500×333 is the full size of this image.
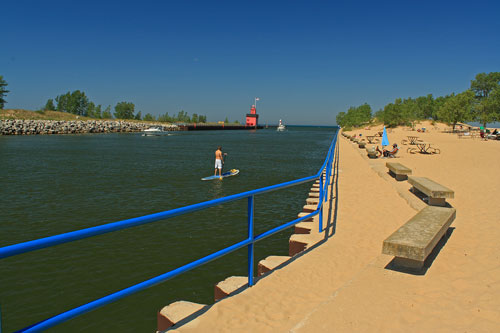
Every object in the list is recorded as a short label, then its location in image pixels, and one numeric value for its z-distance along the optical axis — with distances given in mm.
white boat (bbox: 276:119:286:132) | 156775
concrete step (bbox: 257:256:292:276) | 5156
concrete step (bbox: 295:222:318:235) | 7248
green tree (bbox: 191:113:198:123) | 187250
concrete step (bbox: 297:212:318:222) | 8177
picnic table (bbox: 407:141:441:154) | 25672
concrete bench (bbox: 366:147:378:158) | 22933
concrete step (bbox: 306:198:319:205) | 10153
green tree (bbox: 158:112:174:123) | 167525
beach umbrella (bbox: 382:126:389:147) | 23553
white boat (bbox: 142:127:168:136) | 79988
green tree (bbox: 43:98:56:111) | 127000
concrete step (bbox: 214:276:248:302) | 4297
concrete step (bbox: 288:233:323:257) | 6281
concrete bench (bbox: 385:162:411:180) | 13080
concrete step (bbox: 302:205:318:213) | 8805
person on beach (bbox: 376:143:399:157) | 22833
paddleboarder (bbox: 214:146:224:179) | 17641
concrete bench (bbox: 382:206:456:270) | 4434
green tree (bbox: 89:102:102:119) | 133625
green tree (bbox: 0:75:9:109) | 85688
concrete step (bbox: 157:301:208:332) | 3521
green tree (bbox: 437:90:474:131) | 64062
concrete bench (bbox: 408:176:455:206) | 8281
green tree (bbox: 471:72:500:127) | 78469
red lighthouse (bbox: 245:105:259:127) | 160212
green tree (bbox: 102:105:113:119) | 142688
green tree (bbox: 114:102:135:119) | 144000
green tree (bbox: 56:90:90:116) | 131000
